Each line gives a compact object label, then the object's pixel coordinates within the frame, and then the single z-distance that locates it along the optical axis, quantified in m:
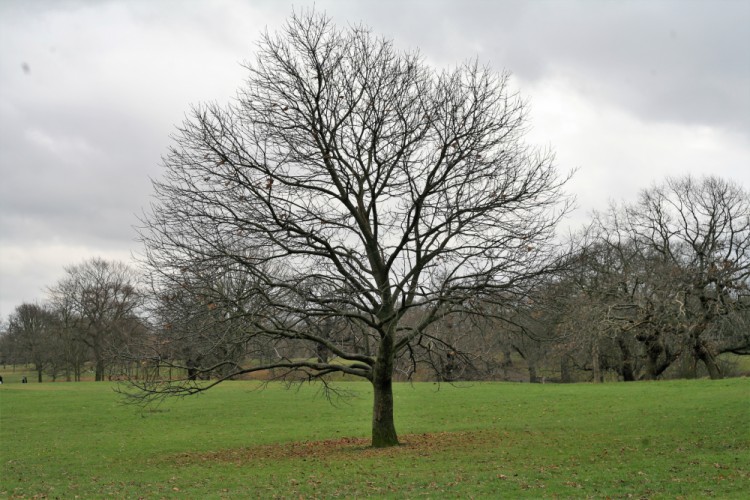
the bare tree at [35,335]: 72.94
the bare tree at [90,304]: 61.84
